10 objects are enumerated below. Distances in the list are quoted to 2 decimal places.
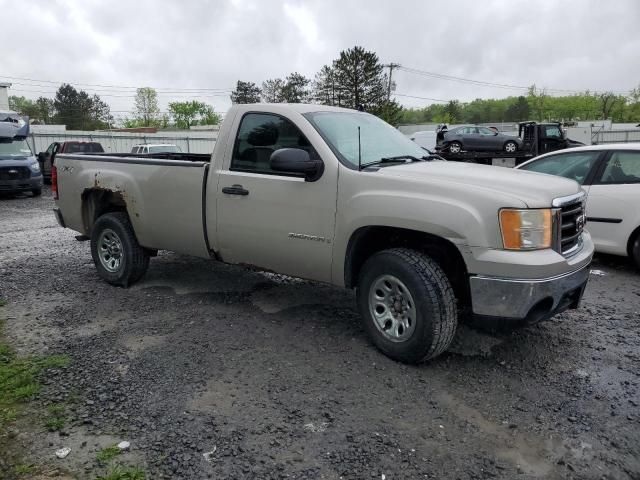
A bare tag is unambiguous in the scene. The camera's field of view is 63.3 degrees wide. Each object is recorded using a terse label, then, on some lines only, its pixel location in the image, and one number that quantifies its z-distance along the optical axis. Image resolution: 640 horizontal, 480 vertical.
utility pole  58.41
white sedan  6.17
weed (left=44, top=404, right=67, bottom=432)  3.05
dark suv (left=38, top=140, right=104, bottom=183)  19.11
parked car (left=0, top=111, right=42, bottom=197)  15.67
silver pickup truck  3.37
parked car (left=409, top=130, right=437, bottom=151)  28.91
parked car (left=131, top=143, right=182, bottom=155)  18.06
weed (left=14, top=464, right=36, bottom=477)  2.66
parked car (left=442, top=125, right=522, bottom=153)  23.22
